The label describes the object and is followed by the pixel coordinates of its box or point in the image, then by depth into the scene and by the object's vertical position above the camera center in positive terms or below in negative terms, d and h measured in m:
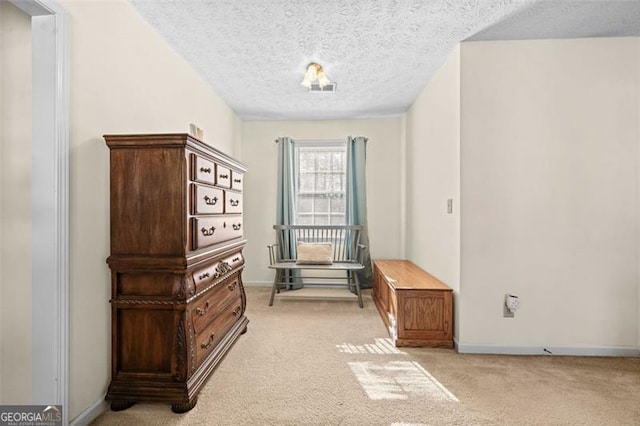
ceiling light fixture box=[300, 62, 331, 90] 2.81 +1.29
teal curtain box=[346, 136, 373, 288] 4.46 +0.28
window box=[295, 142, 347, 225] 4.70 +0.44
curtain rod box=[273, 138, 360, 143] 4.59 +1.09
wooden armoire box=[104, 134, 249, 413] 1.71 -0.32
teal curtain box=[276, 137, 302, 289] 4.50 +0.42
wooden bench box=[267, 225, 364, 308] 4.15 -0.51
